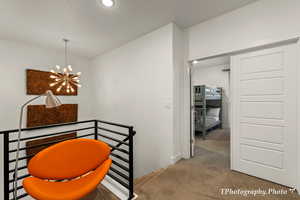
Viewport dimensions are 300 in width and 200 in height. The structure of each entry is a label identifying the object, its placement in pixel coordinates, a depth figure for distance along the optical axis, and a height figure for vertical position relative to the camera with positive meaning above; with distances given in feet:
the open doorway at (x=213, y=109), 11.11 -1.04
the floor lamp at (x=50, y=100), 4.39 -0.02
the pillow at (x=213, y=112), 17.08 -1.52
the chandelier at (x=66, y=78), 10.33 +1.72
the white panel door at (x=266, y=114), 5.84 -0.66
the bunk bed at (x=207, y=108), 13.99 -0.93
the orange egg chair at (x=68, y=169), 4.30 -2.63
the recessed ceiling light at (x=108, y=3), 6.57 +4.76
